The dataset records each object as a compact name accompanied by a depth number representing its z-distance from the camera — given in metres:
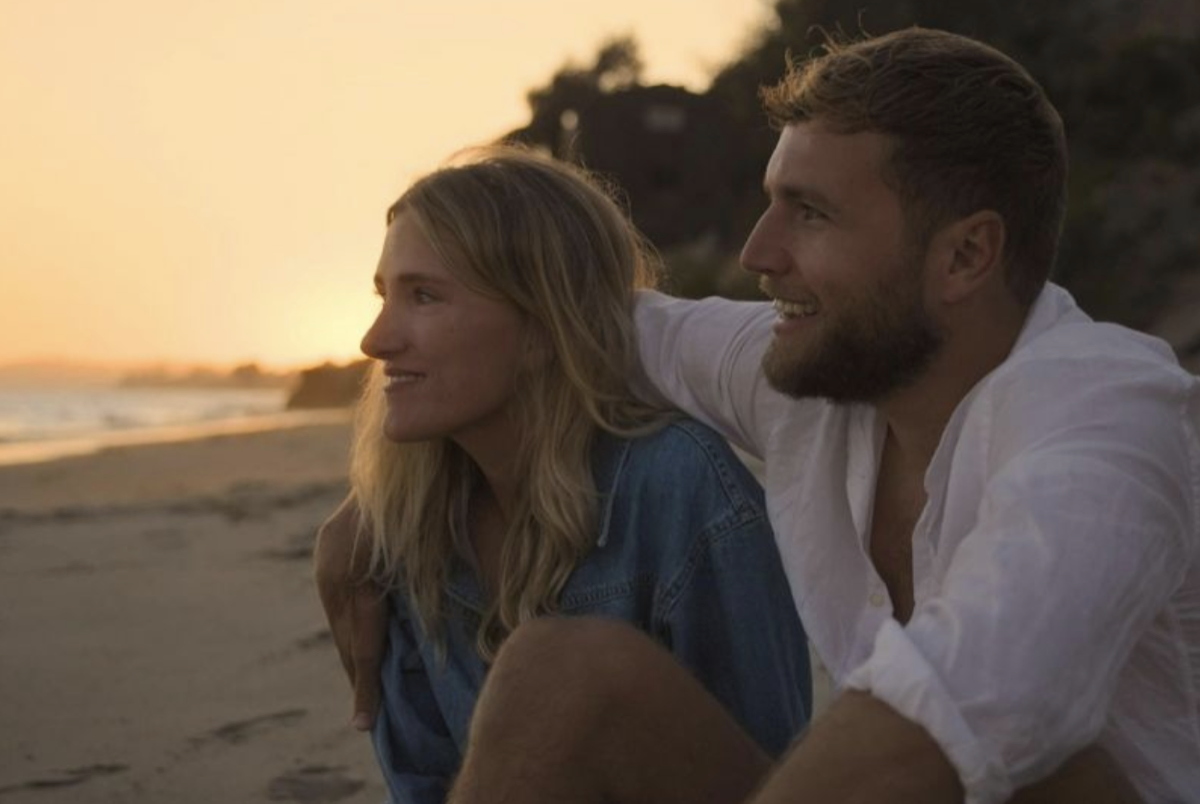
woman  2.61
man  1.69
